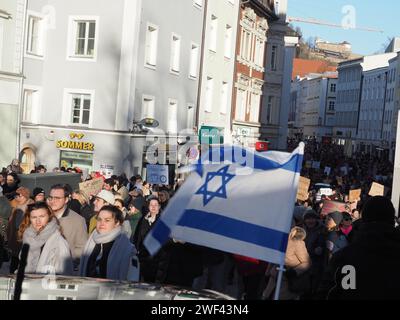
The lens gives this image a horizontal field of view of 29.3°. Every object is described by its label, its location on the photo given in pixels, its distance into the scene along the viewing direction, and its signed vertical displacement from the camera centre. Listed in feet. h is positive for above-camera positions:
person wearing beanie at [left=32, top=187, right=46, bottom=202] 39.24 -4.46
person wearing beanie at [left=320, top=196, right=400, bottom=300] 14.64 -2.46
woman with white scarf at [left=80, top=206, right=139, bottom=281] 23.71 -4.25
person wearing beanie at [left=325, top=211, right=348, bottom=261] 33.34 -4.50
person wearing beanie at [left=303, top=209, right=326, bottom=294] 31.04 -4.67
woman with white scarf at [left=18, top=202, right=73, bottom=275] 22.68 -4.03
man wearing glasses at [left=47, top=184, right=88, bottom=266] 26.96 -3.95
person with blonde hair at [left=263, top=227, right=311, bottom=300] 26.89 -4.99
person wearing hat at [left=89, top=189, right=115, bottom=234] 34.35 -3.72
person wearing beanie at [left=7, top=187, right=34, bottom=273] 32.77 -5.21
